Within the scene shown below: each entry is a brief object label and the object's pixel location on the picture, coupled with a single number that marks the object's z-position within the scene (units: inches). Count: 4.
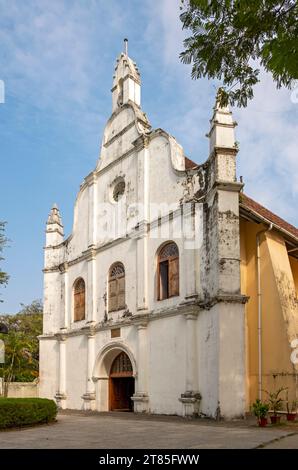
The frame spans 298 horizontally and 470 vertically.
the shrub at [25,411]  575.2
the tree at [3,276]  1019.9
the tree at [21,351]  1309.1
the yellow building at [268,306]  661.3
